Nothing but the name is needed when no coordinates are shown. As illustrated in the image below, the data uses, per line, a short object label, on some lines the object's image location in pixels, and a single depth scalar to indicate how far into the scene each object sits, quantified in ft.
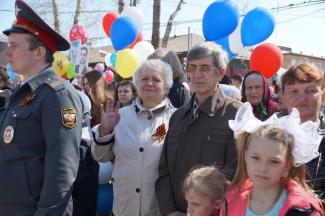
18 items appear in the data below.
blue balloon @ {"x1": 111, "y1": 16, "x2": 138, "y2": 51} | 23.29
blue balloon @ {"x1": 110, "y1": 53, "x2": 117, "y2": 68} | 33.09
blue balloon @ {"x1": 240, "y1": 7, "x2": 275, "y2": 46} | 21.13
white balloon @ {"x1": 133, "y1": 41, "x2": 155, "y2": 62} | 23.21
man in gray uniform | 7.39
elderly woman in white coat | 9.95
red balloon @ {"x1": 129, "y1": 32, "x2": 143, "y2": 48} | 25.05
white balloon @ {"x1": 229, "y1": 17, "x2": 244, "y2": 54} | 21.61
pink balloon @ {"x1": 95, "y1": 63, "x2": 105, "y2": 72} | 34.61
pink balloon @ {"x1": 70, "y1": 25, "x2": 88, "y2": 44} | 27.05
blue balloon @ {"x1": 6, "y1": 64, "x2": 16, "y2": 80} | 29.25
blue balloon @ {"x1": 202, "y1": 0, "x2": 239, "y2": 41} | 19.69
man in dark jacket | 8.60
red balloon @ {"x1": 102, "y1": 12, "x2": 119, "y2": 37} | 28.50
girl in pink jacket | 6.71
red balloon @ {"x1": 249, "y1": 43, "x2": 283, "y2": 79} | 21.86
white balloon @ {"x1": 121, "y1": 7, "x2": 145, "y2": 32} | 25.55
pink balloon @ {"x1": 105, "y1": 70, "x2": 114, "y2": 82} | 34.01
